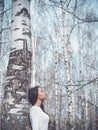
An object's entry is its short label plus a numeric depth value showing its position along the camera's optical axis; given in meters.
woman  2.69
